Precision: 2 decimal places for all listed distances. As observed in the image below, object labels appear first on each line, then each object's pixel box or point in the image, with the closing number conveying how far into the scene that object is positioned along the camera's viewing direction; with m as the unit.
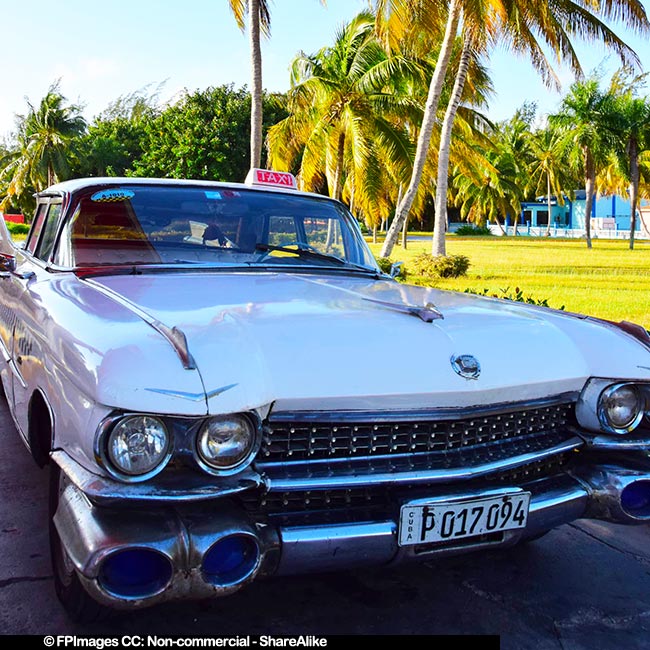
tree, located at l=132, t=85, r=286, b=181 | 31.50
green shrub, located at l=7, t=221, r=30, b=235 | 41.66
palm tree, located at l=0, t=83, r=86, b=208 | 47.88
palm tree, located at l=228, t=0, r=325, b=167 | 14.09
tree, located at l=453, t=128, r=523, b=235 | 56.50
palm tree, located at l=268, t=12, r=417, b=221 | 18.95
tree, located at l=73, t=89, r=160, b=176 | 52.78
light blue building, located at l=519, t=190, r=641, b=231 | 69.69
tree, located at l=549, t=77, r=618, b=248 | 37.38
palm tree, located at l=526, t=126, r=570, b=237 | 56.16
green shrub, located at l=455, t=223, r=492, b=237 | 62.61
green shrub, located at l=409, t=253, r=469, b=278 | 17.72
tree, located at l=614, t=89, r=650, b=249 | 37.25
